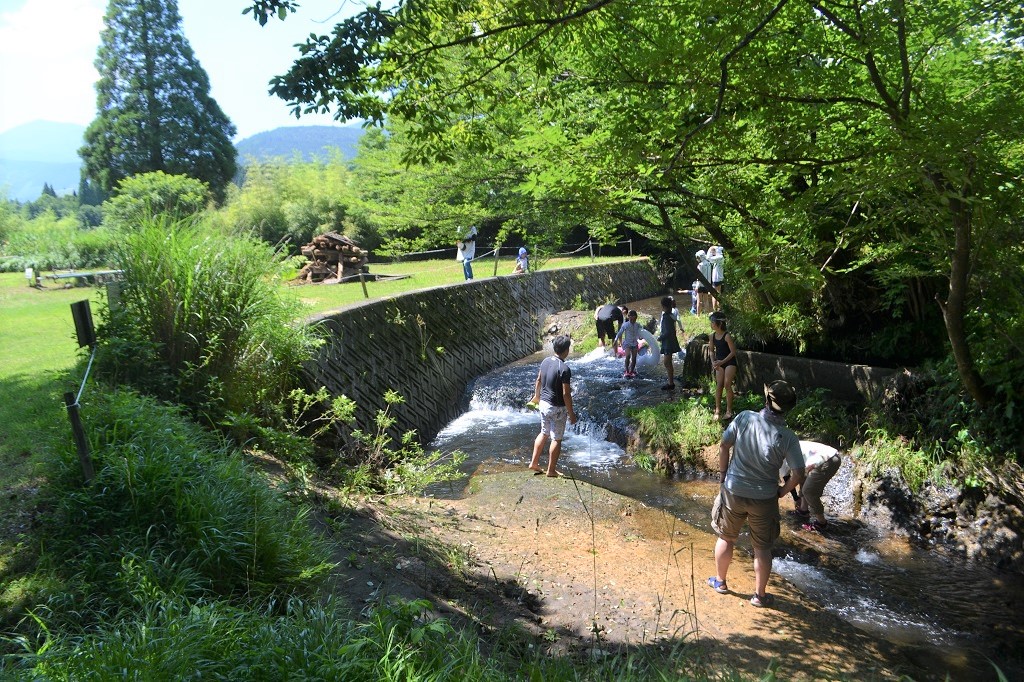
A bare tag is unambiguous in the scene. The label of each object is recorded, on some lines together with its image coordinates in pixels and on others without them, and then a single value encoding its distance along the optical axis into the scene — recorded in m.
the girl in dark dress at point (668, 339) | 11.17
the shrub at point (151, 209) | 7.04
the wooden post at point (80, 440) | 3.96
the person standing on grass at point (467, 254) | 18.48
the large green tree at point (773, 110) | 5.18
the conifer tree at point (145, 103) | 32.91
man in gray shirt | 5.00
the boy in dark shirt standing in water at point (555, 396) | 7.74
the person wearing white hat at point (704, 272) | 16.77
